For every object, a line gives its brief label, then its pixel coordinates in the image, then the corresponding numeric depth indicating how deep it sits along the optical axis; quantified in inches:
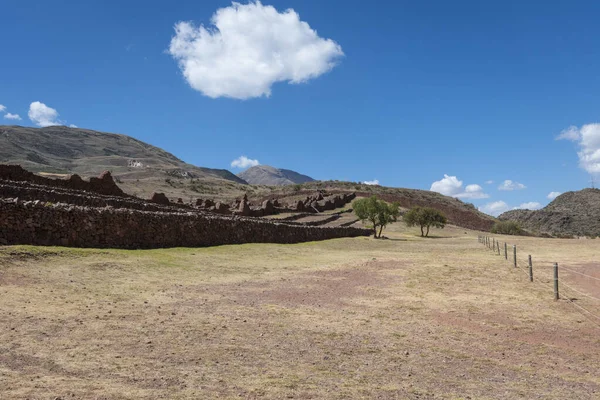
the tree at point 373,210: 2016.5
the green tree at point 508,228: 3046.3
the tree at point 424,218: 2467.0
